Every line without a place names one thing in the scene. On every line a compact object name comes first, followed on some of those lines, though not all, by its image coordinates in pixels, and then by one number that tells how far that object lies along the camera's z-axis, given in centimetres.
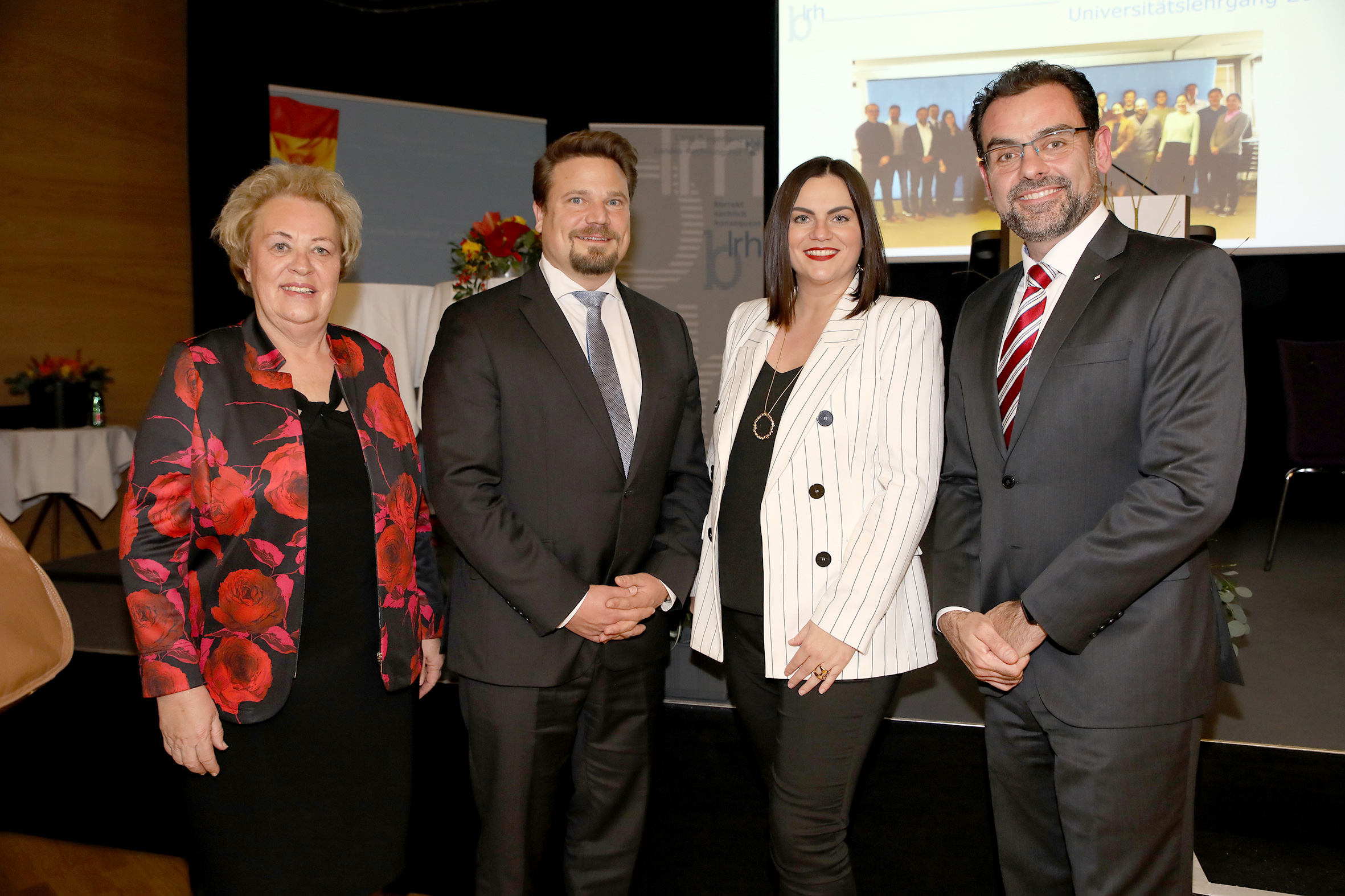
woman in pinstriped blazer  180
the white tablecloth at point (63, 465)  524
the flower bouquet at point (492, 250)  385
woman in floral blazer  169
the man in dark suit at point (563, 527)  190
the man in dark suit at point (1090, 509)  150
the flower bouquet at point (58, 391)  554
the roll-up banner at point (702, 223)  664
